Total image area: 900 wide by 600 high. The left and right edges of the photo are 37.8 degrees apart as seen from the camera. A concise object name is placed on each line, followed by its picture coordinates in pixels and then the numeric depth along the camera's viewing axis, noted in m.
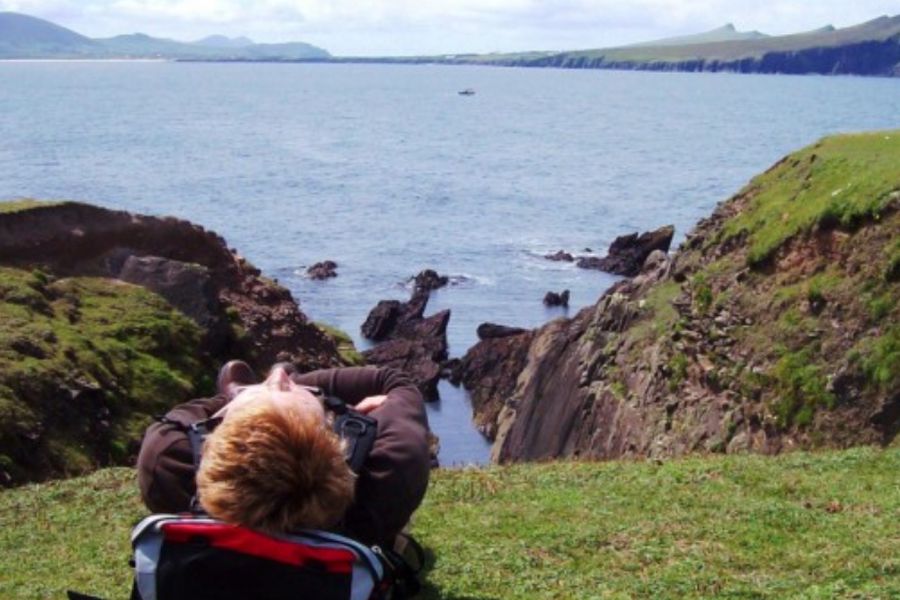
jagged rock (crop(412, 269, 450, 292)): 62.13
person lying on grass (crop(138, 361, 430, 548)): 5.38
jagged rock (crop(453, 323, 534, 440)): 43.38
